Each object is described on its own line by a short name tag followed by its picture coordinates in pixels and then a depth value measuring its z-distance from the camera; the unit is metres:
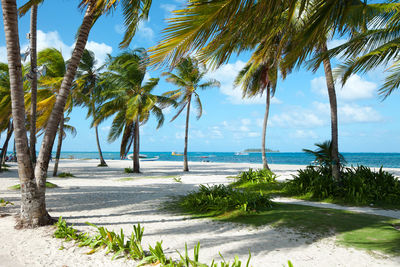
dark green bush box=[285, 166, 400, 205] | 7.44
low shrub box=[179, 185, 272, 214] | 6.20
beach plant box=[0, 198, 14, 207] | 6.78
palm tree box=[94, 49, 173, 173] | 17.08
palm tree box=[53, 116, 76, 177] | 13.39
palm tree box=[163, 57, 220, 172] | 17.88
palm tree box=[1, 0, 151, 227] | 4.73
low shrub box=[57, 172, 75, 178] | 14.77
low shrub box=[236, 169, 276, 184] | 11.18
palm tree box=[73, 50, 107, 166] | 19.88
